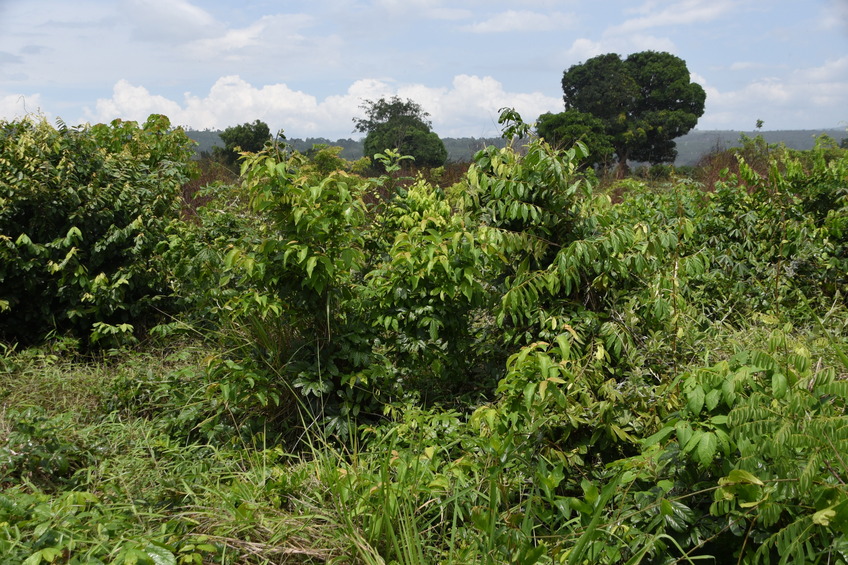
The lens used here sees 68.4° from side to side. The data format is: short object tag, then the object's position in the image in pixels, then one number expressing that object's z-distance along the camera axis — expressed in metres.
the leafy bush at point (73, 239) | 4.83
